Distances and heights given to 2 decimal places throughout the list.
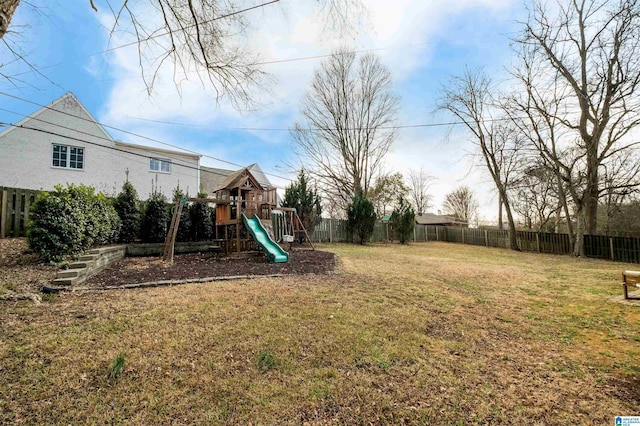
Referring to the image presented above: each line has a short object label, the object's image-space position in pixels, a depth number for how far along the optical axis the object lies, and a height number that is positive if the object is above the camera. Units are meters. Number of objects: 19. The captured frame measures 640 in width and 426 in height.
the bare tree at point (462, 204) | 41.54 +3.32
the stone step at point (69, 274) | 4.55 -0.75
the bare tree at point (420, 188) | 40.69 +5.75
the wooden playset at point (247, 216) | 8.49 +0.39
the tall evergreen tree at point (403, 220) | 20.00 +0.41
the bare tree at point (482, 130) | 18.29 +6.55
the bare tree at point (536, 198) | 16.06 +2.27
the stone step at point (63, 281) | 4.43 -0.86
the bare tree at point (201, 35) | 3.52 +2.63
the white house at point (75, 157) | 13.76 +4.14
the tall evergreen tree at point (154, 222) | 9.23 +0.21
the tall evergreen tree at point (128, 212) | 8.63 +0.52
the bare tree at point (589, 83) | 11.86 +6.42
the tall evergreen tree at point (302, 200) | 13.87 +1.37
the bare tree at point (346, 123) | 20.58 +8.09
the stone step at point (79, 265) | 5.01 -0.66
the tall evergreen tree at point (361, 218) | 16.97 +0.51
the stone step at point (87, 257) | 5.48 -0.58
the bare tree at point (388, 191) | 26.84 +3.61
